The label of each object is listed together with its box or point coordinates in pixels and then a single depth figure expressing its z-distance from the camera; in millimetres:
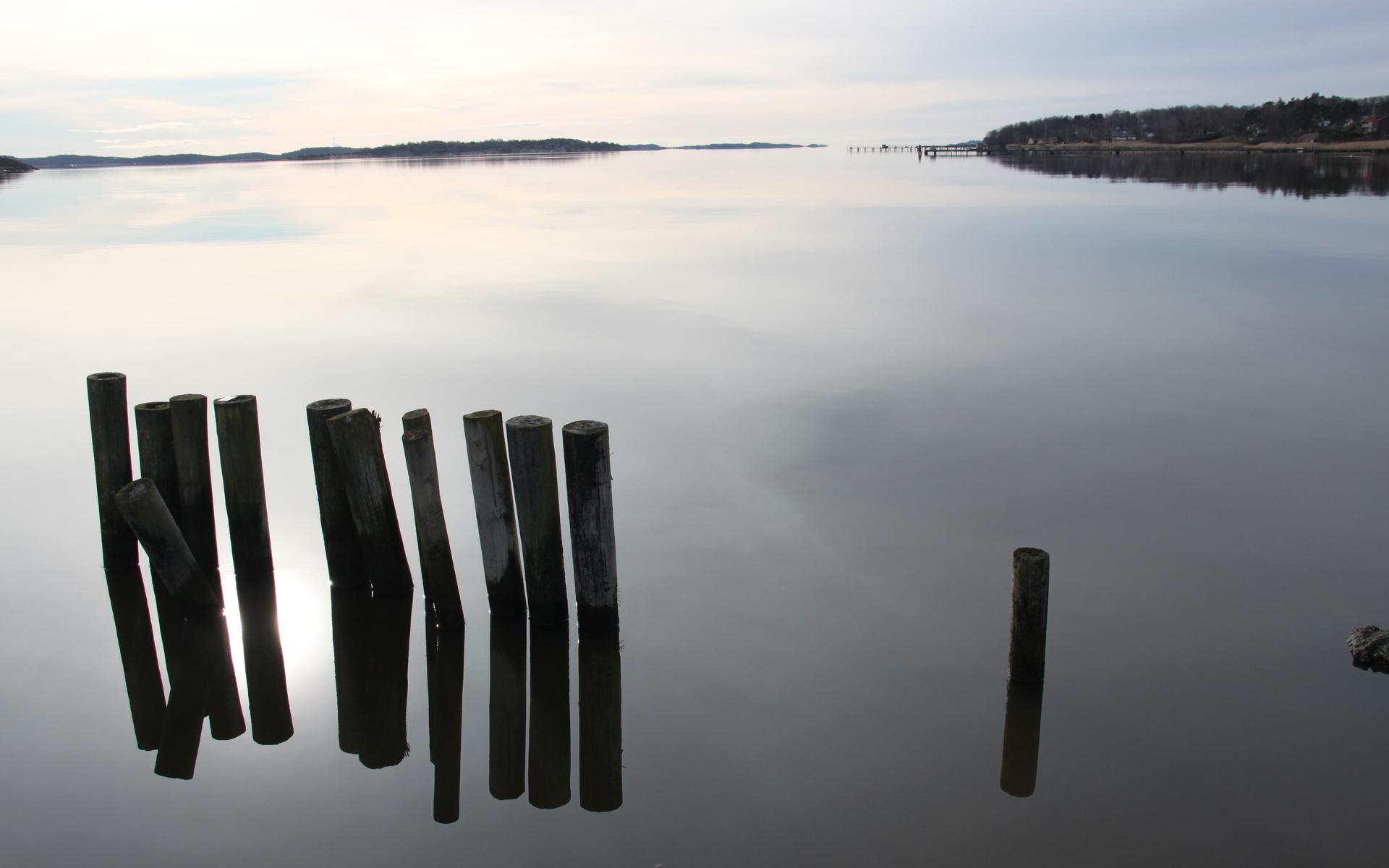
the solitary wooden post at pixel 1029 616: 5176
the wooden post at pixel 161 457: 6531
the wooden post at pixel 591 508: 5664
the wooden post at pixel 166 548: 6038
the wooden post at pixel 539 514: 5738
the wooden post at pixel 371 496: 6066
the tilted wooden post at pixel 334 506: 6336
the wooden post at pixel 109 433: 6641
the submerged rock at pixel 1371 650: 5695
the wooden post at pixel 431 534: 6004
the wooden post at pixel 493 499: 5871
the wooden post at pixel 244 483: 6406
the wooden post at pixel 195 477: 6461
